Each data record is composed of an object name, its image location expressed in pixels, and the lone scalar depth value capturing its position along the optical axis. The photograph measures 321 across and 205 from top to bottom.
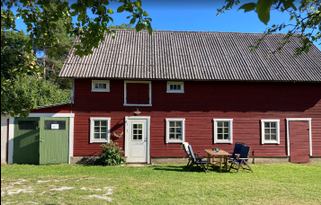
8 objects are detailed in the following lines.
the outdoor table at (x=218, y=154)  9.09
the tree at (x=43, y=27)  3.89
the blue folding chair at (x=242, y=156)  9.17
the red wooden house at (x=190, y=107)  11.30
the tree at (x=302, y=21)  5.44
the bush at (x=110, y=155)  10.73
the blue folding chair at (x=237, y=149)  10.25
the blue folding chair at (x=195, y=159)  9.35
